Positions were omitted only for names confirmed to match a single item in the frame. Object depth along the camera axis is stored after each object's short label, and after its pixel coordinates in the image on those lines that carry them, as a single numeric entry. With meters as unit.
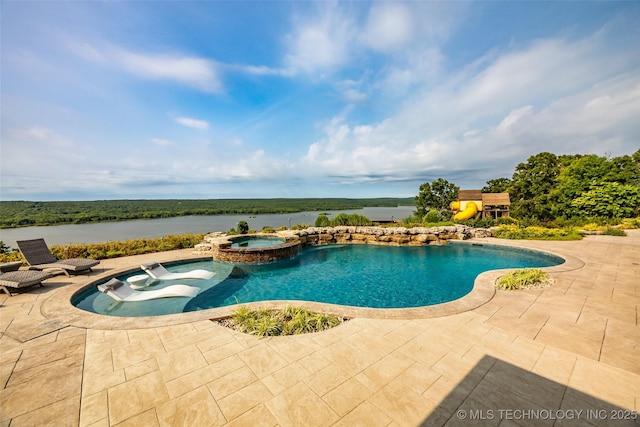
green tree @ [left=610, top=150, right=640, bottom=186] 18.45
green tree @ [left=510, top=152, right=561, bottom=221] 20.50
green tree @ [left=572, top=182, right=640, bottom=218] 17.41
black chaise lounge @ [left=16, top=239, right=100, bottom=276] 7.87
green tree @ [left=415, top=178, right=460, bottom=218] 28.45
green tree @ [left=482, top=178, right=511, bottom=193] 29.56
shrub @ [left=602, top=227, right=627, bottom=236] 13.59
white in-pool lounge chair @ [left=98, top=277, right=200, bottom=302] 6.52
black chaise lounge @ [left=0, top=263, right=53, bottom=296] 6.13
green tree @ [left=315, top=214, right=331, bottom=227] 17.91
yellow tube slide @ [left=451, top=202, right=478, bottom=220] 22.38
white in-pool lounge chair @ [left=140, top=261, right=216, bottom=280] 8.34
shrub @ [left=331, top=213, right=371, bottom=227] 18.31
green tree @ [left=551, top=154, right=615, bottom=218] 18.70
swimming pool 6.61
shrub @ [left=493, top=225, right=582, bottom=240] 13.49
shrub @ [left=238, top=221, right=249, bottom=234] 16.27
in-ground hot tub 11.13
